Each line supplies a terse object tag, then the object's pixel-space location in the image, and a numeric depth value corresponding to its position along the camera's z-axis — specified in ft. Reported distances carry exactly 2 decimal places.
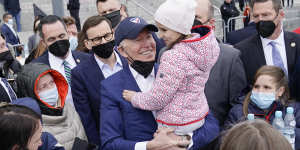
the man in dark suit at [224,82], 11.03
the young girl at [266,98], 10.96
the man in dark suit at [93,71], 10.68
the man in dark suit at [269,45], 12.55
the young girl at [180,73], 7.68
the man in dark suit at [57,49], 12.82
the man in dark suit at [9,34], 37.52
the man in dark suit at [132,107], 7.82
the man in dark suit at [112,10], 16.37
